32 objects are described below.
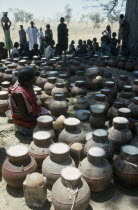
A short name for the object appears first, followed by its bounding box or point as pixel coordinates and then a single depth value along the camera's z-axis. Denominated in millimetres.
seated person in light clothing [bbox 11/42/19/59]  11102
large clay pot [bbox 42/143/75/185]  3006
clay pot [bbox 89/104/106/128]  4482
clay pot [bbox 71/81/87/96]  6020
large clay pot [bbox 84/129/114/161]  3412
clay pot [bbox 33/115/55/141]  3834
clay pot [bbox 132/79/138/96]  5816
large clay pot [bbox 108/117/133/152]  3775
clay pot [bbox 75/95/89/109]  5468
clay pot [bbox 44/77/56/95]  6184
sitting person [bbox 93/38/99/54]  12445
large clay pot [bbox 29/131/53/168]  3393
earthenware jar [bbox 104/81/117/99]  5816
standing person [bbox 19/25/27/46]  12136
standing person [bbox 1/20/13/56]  11414
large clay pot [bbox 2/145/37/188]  3018
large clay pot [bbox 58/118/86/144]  3684
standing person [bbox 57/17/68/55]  11102
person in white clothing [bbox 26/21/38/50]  12234
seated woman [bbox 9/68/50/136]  4035
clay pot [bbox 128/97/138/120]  4699
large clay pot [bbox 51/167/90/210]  2576
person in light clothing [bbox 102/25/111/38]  12635
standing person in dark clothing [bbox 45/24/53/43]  11816
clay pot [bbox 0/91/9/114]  5301
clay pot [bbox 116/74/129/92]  6435
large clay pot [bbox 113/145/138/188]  3092
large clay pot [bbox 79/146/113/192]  2977
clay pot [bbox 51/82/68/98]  5707
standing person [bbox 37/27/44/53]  12227
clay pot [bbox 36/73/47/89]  6688
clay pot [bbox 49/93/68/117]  5035
